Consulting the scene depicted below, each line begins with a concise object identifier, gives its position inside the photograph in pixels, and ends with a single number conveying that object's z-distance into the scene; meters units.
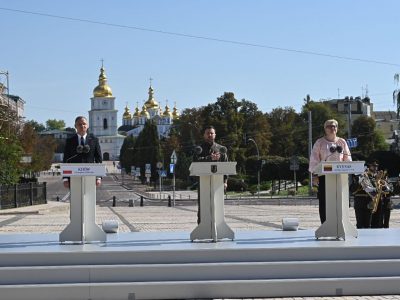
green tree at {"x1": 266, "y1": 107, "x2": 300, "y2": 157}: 114.75
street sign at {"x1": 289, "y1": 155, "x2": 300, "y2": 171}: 64.88
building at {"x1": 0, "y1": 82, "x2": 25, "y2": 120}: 147.20
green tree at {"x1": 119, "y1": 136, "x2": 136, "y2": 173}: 157.50
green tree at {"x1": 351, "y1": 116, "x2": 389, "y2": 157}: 111.78
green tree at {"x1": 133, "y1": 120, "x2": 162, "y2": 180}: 117.28
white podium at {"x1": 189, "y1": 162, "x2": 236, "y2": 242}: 11.11
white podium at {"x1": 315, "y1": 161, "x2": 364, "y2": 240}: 11.13
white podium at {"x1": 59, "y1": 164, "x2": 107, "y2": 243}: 10.92
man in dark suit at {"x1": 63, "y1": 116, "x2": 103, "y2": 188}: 11.71
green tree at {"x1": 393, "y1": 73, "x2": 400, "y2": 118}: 57.60
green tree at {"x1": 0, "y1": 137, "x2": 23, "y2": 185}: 43.03
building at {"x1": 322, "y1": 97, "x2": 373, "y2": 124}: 155.00
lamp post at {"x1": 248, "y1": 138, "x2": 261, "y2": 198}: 73.55
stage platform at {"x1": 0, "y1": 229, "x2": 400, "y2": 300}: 9.66
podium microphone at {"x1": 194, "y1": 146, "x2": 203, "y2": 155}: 11.91
